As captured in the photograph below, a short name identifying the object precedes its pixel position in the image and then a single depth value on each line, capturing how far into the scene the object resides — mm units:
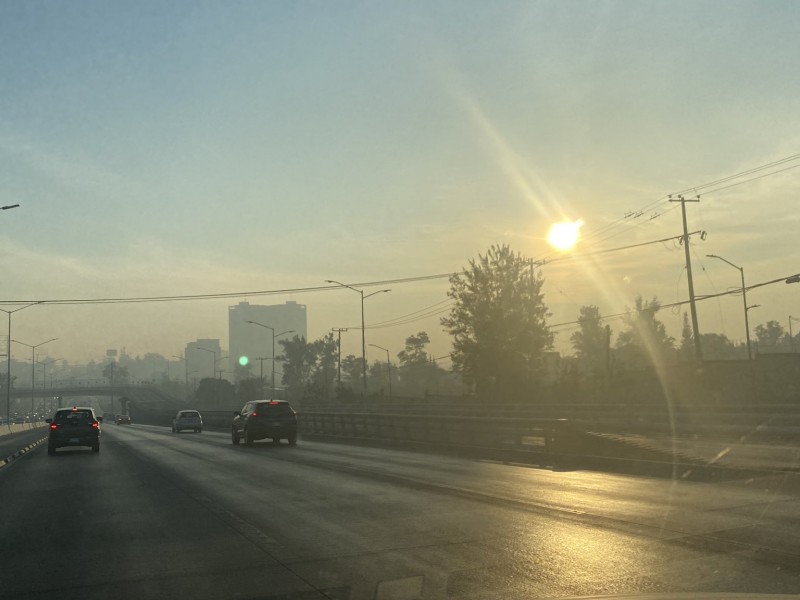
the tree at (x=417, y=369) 171875
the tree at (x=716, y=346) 166125
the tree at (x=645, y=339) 101812
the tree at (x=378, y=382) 183812
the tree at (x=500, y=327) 68625
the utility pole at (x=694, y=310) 49250
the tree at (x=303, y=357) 191375
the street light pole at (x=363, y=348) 67200
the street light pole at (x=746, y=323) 68225
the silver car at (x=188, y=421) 55406
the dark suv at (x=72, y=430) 31438
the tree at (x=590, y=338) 124319
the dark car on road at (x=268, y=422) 32594
